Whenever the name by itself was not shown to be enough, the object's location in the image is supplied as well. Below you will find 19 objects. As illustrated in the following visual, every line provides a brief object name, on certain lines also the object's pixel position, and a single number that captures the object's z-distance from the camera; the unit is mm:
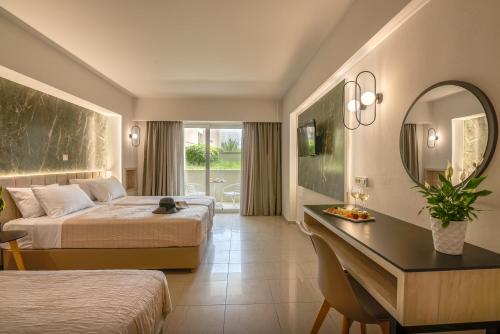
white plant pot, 1177
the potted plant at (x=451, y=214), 1159
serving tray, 1896
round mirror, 1277
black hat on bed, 3330
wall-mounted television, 3735
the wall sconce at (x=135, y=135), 5805
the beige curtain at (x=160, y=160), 6027
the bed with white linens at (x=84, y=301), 1156
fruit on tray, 1950
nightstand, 2466
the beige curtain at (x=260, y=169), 6207
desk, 1042
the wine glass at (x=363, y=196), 2254
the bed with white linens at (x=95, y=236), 2869
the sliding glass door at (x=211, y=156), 6398
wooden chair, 1354
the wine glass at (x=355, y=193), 2308
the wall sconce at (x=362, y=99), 2299
